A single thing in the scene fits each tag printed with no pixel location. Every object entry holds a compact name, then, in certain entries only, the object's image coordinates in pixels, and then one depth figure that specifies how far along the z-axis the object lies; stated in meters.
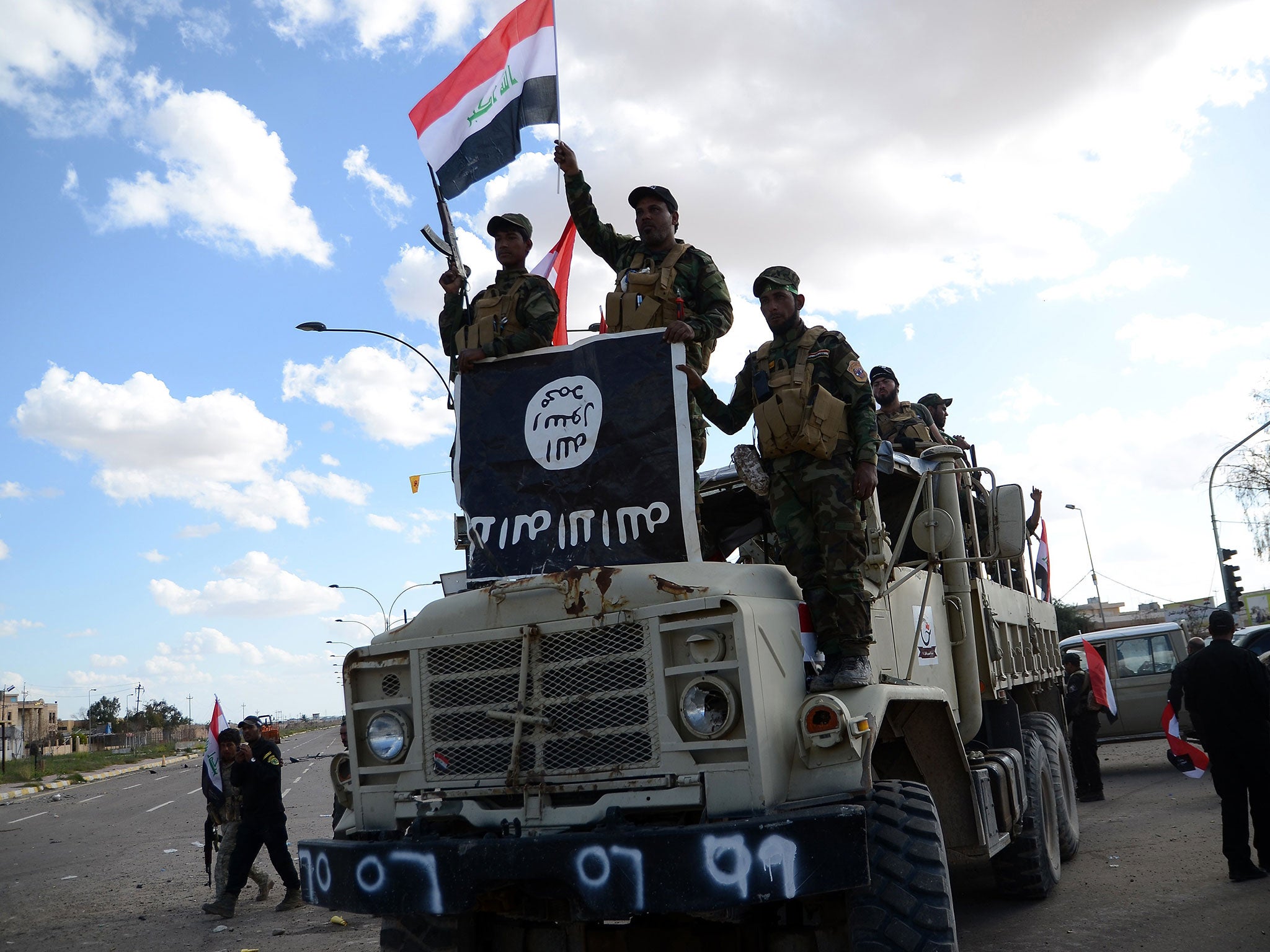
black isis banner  4.40
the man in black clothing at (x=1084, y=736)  12.20
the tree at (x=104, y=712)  119.44
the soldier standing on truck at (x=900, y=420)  6.71
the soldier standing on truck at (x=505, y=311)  5.10
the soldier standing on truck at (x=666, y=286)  4.98
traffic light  27.09
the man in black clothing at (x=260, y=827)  8.84
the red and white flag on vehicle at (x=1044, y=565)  11.38
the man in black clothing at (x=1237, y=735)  7.04
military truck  3.25
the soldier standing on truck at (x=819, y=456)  3.99
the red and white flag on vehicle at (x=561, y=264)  9.82
